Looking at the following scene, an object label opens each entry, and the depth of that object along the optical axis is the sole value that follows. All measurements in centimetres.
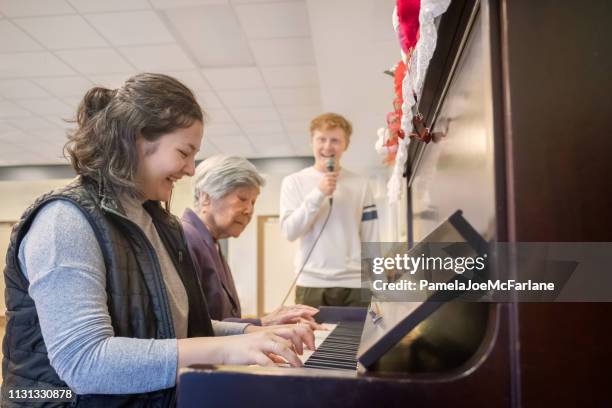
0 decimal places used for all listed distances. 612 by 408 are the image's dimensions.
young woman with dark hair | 72
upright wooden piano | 44
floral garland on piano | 60
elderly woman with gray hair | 154
